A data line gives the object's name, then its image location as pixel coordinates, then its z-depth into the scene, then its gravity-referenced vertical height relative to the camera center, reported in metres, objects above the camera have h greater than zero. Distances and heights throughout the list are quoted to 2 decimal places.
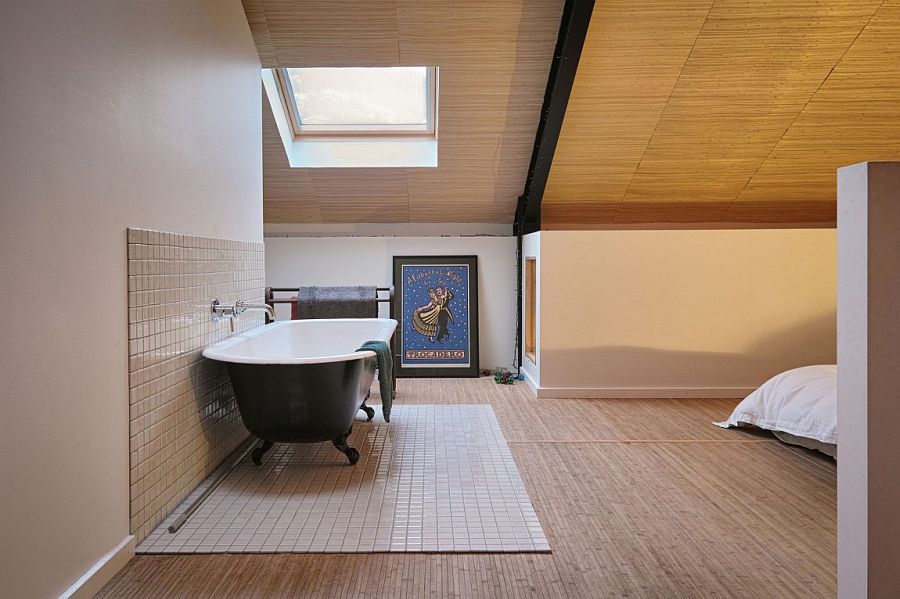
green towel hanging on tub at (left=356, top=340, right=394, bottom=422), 4.15 -0.38
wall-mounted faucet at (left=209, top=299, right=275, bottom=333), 3.95 -0.07
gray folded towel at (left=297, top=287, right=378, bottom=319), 6.29 -0.08
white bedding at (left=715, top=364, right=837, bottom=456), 4.05 -0.61
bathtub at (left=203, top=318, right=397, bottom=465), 3.58 -0.44
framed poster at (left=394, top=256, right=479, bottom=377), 6.95 -0.16
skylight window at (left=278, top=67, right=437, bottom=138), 5.81 +1.45
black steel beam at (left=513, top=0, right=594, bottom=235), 4.49 +1.22
